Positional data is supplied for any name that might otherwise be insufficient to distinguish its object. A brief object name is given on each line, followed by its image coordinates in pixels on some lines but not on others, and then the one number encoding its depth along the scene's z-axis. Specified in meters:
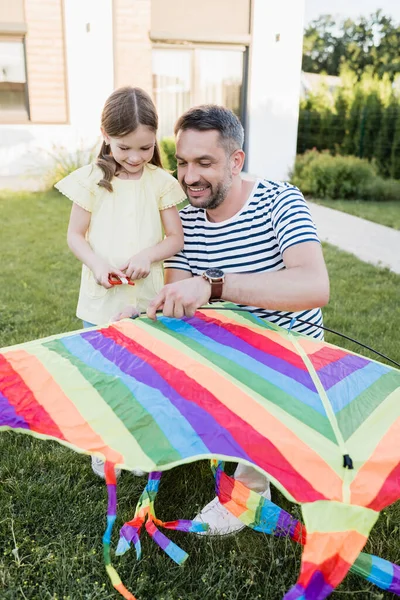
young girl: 2.36
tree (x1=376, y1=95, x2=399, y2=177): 12.44
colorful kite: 1.34
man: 2.02
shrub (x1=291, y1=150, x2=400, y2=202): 10.59
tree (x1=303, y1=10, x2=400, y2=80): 38.88
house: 10.77
